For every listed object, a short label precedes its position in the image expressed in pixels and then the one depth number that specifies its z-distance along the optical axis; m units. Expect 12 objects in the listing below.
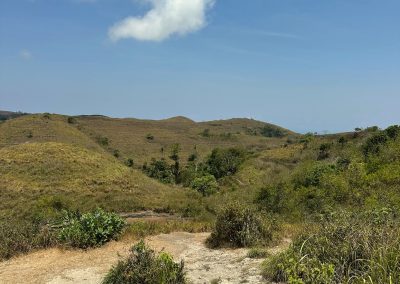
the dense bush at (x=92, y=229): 11.19
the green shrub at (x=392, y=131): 32.16
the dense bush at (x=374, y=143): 25.58
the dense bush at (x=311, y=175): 23.62
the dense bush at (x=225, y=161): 57.25
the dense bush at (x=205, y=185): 44.56
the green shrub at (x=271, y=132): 150.25
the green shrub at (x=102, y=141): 79.94
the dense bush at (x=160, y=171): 60.44
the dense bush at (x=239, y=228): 10.90
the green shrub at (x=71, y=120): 88.24
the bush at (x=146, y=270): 7.51
